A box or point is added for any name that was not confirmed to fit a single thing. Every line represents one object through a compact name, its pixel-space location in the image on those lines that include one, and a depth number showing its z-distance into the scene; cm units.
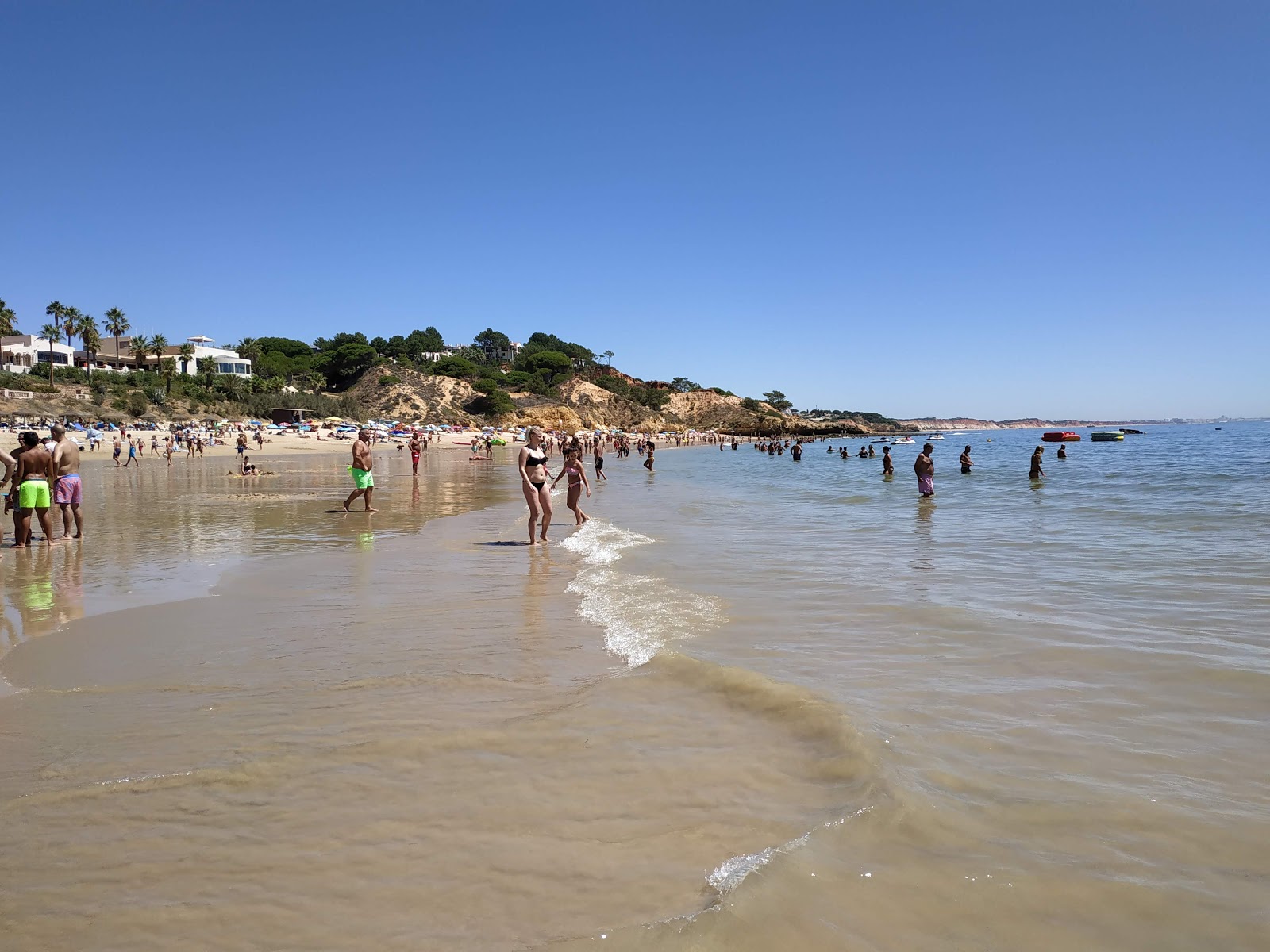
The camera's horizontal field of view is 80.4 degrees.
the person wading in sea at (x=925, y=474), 1941
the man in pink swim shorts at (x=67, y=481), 1139
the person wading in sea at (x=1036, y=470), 2609
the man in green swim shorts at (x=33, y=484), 1074
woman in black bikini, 1141
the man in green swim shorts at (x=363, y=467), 1506
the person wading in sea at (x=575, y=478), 1362
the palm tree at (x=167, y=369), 6802
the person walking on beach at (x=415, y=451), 2850
